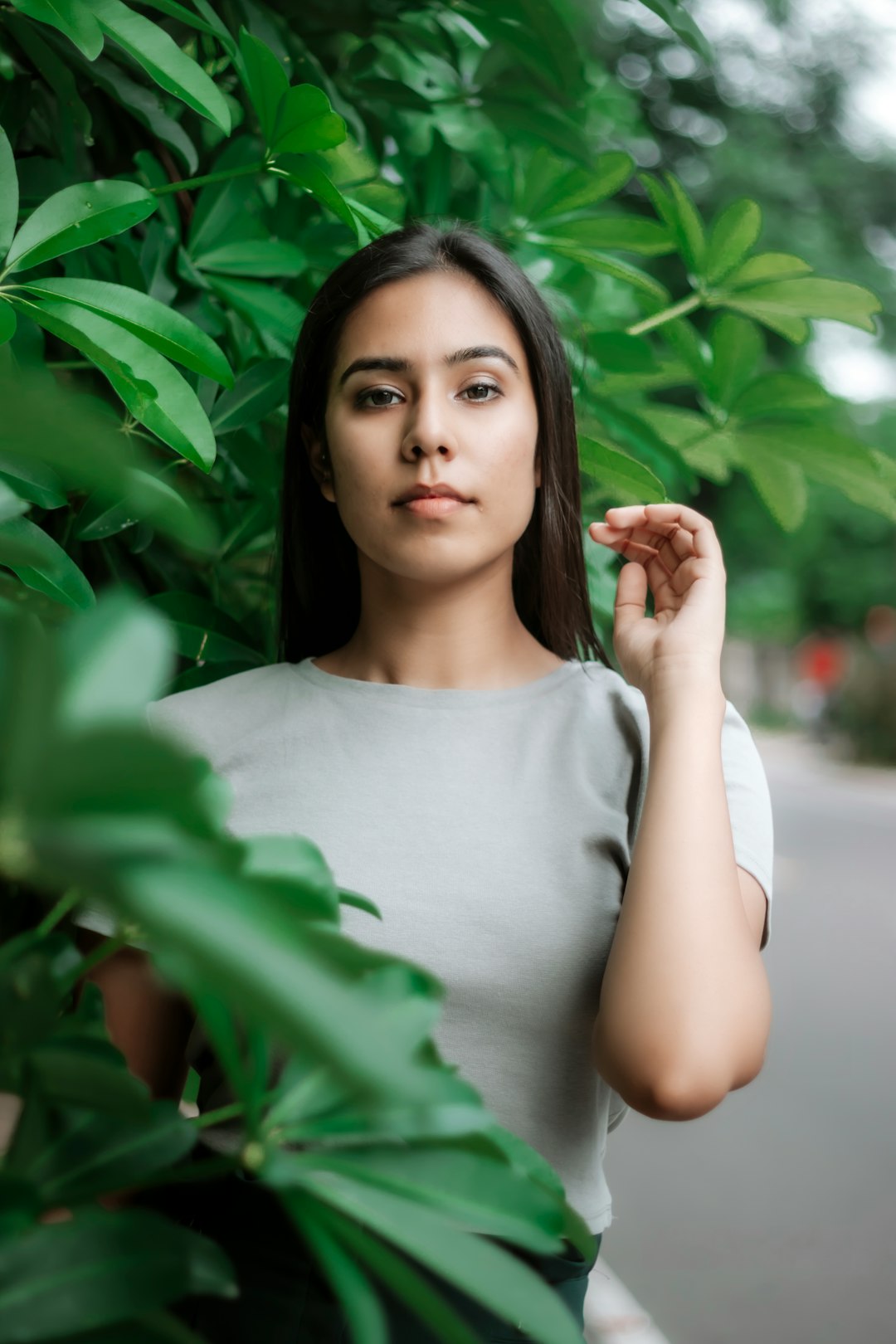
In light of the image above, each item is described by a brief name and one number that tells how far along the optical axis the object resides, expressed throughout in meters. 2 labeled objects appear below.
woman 0.86
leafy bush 0.27
